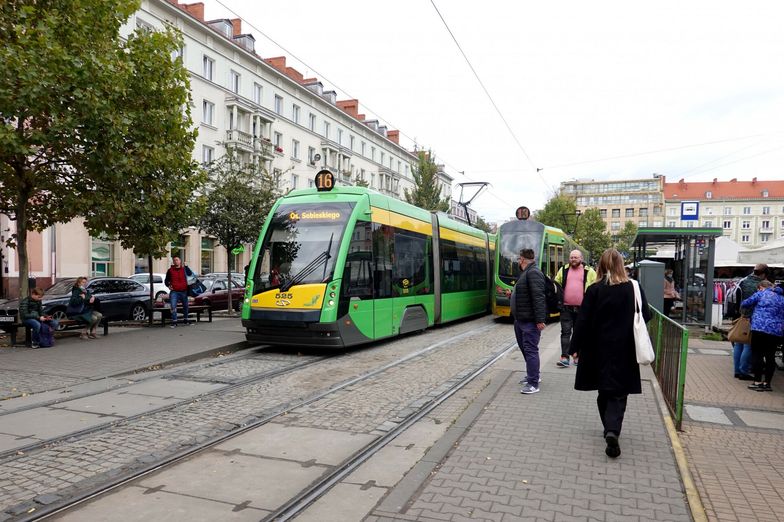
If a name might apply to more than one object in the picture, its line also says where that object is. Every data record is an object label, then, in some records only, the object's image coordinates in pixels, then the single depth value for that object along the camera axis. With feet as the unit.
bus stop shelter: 46.42
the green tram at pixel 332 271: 33.40
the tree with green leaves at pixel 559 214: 204.64
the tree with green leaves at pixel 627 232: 263.43
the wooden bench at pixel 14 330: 36.40
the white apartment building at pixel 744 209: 342.85
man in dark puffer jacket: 23.50
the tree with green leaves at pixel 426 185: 134.21
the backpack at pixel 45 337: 35.46
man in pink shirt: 29.50
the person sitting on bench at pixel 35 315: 35.35
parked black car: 48.93
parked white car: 71.84
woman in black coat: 16.22
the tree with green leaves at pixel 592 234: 232.94
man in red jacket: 47.96
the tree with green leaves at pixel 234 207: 61.62
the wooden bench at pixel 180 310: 47.73
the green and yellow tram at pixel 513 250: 56.24
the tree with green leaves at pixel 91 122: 32.81
